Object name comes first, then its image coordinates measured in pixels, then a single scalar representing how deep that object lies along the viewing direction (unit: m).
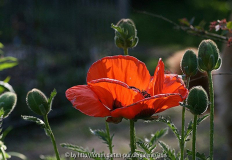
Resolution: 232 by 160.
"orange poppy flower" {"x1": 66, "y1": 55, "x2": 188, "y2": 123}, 1.06
